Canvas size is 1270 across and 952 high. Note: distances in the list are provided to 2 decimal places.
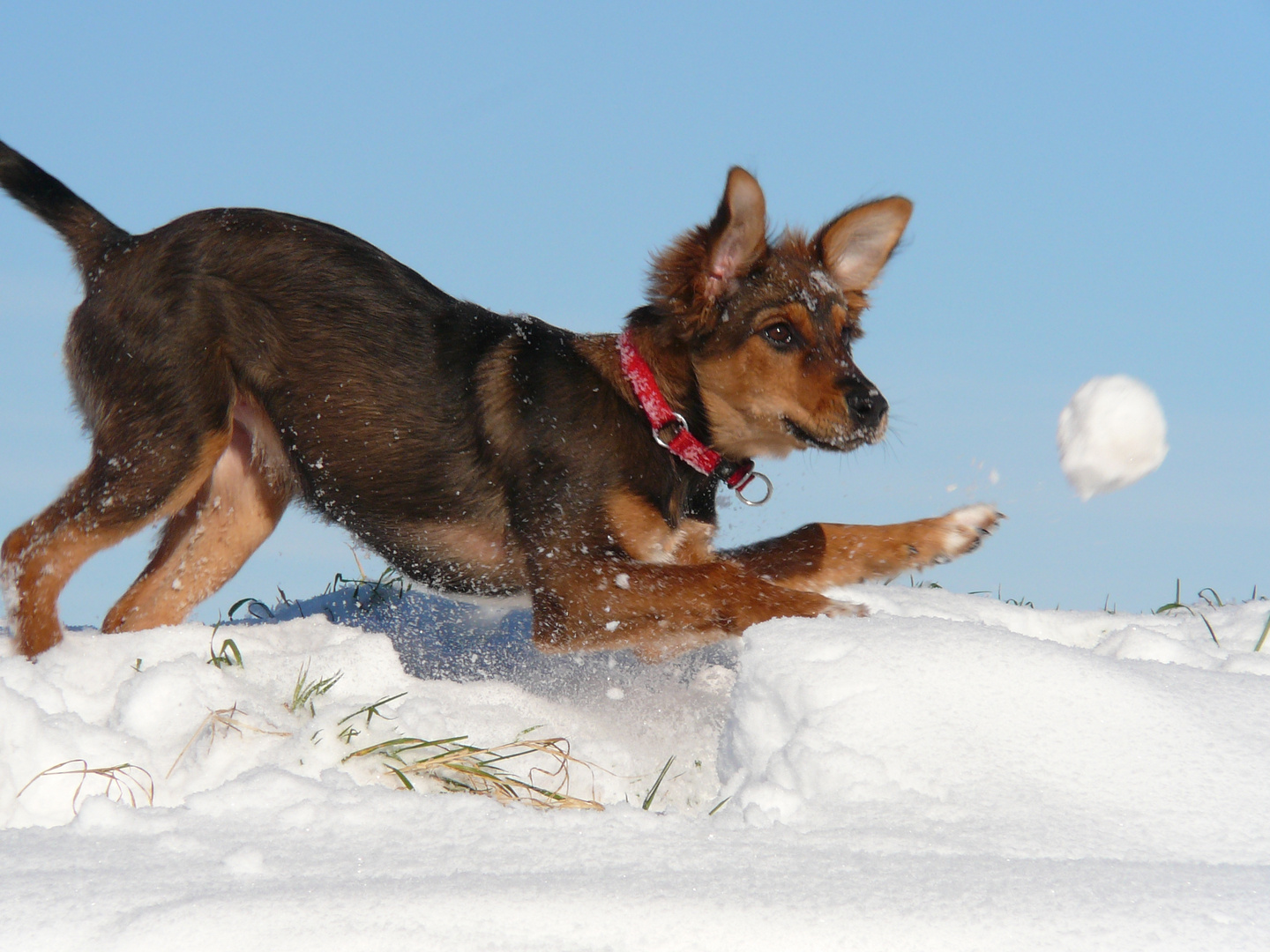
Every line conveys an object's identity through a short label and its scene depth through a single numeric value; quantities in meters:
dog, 4.45
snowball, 4.29
